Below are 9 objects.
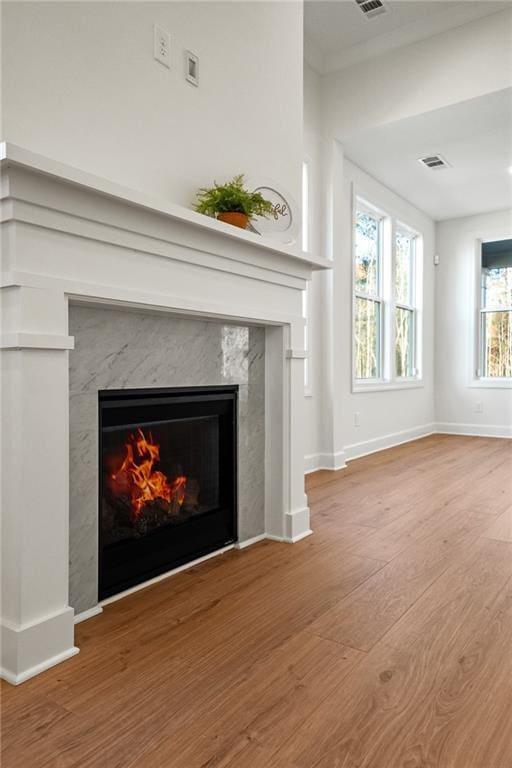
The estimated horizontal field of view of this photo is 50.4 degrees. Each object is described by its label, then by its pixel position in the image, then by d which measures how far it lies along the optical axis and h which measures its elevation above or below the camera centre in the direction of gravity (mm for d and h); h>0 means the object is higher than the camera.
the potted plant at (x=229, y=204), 2062 +676
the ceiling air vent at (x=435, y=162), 4698 +1916
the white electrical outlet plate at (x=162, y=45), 1959 +1224
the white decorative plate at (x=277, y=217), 2383 +749
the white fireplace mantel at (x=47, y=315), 1370 +172
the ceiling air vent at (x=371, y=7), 3633 +2529
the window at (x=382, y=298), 5090 +826
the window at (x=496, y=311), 6344 +806
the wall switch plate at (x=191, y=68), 2107 +1227
